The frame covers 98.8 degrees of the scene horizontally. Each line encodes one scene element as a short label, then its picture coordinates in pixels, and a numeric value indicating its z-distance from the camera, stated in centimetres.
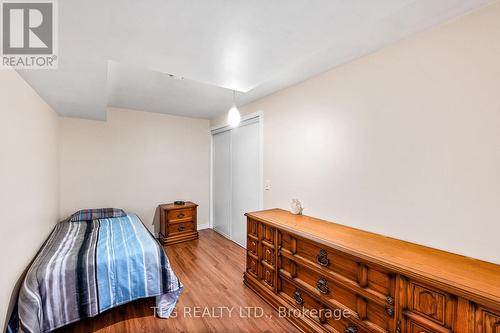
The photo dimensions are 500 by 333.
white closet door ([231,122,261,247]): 323
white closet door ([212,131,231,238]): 396
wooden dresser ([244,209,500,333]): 106
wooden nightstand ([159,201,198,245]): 369
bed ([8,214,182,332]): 159
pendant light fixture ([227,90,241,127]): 232
